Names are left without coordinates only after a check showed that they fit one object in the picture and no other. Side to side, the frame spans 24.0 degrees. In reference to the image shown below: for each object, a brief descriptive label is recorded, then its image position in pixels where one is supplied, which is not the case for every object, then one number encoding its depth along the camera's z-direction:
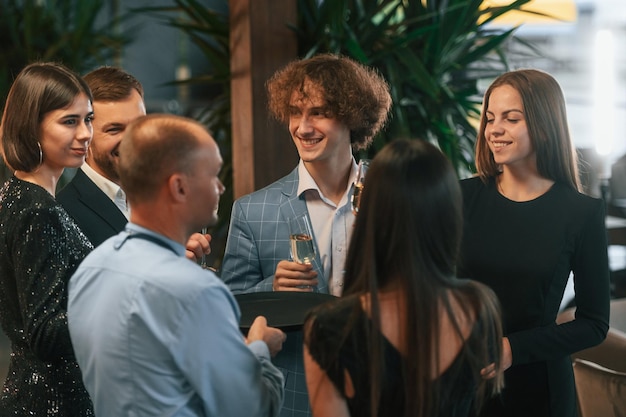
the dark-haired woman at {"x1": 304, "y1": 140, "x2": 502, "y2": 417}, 2.74
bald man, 2.72
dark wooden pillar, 5.08
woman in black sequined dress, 3.07
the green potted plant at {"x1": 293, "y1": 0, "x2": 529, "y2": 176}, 5.36
